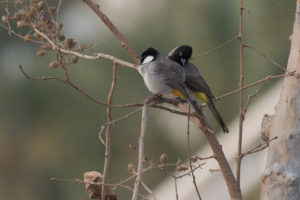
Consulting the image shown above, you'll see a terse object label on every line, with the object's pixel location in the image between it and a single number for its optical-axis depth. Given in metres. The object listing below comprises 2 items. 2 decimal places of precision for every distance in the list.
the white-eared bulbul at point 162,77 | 4.60
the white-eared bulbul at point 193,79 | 5.52
